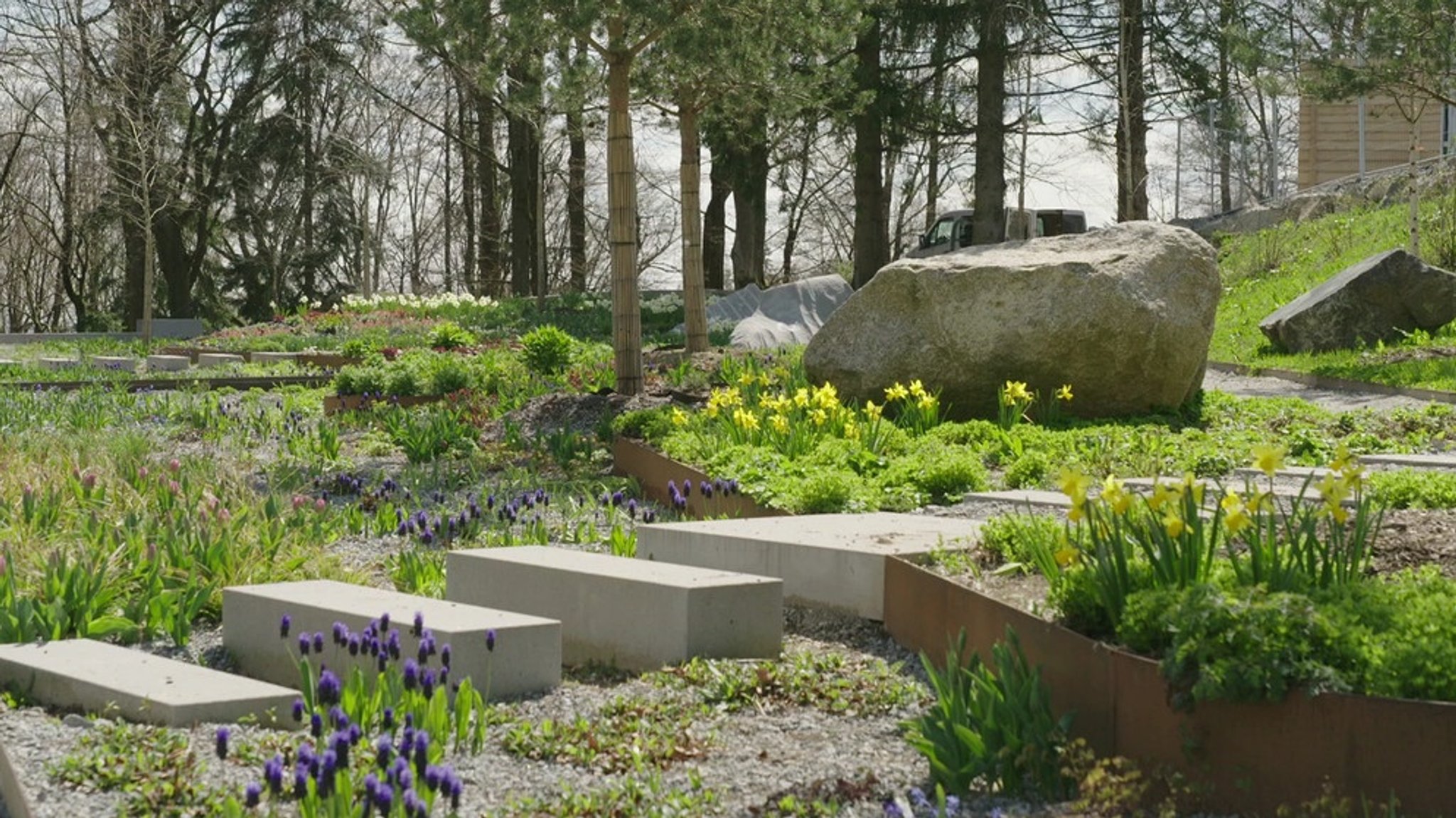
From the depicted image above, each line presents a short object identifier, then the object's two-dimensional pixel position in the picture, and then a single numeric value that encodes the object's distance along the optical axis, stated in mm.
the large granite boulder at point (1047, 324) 10555
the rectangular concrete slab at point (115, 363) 20359
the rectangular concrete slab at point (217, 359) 21317
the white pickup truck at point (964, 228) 30516
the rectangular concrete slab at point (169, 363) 21125
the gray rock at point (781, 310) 22266
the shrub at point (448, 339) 19938
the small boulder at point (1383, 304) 16469
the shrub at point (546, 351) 15375
